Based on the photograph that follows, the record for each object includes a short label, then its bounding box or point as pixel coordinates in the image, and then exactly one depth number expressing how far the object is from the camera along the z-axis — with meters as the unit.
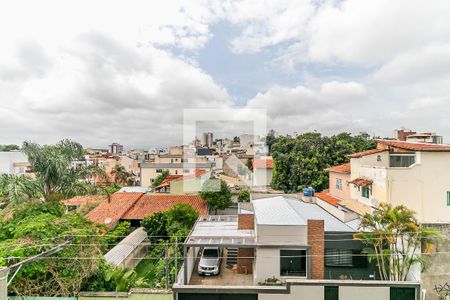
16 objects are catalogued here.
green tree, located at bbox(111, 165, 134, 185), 43.67
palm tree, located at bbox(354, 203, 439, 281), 10.48
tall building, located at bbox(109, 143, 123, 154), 110.49
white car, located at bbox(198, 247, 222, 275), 13.02
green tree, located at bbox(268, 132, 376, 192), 27.36
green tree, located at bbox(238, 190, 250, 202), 25.87
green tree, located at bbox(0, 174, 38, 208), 11.16
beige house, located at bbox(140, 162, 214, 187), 43.91
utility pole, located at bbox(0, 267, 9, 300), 7.21
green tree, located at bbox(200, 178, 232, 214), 22.39
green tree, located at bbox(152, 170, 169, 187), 37.46
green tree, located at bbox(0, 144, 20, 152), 37.43
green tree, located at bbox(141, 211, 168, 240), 17.32
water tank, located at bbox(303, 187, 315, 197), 19.12
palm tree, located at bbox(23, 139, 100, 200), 11.96
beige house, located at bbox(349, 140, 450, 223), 13.80
